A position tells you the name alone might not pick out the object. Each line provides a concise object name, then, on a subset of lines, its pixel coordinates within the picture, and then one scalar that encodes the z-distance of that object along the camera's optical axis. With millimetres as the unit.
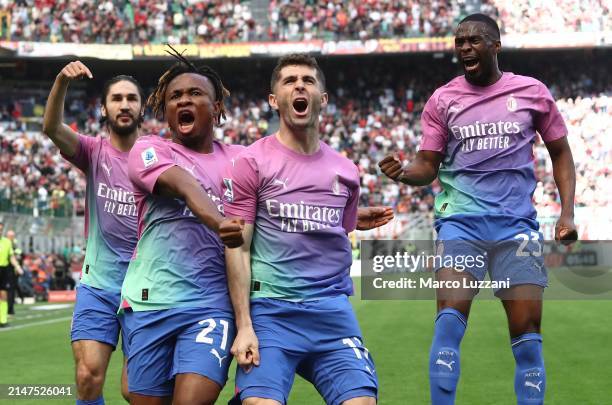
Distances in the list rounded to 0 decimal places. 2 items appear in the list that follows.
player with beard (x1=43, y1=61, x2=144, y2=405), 6109
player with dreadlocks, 4375
